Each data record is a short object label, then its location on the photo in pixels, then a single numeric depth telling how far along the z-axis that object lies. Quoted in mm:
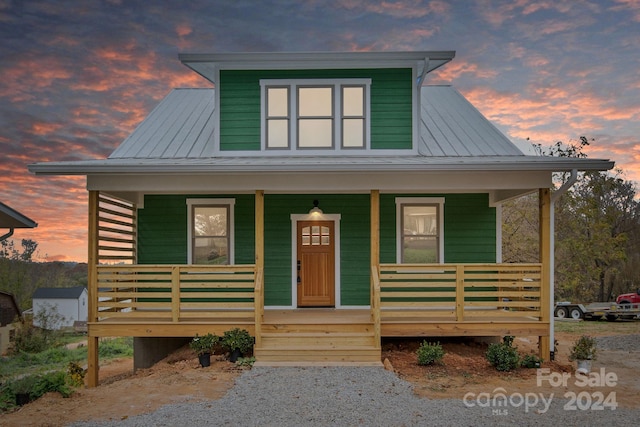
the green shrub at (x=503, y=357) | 8977
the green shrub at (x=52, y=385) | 7488
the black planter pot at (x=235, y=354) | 9266
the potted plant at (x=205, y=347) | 9164
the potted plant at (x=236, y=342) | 9250
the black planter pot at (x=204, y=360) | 9156
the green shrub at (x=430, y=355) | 9148
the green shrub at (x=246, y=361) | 8982
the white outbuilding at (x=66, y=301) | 40938
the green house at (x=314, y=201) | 11711
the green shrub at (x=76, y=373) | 9725
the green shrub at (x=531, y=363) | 9227
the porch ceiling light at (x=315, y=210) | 11925
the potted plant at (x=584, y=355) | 9039
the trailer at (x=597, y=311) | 21797
